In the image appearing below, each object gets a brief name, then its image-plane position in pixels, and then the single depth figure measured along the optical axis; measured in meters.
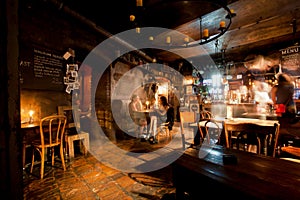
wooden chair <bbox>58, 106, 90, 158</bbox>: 3.76
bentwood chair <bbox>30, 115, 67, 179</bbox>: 2.91
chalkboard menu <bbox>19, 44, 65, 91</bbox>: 3.30
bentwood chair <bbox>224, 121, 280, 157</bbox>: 1.96
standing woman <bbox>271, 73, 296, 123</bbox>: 4.39
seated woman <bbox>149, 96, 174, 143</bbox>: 5.51
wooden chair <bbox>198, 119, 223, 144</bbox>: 3.65
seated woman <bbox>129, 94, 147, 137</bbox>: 5.75
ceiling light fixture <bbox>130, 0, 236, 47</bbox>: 2.04
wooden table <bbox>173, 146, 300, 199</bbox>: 0.97
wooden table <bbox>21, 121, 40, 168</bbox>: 2.84
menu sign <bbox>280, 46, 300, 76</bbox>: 5.36
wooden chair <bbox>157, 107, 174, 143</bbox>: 5.59
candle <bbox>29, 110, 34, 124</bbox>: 3.20
